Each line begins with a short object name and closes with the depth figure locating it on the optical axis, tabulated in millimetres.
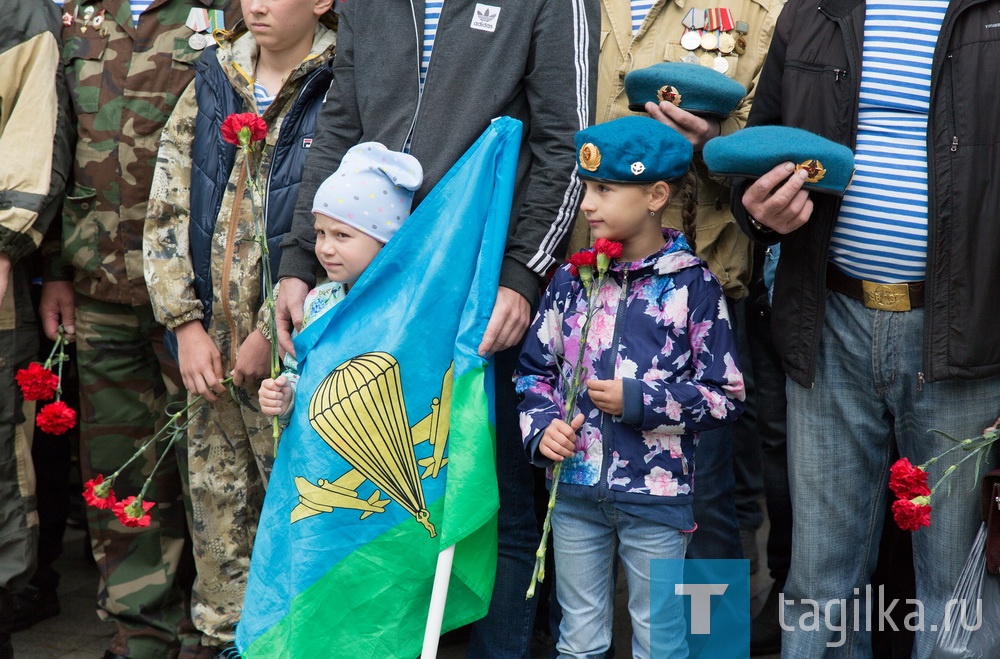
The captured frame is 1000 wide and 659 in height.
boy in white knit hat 3479
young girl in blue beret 3174
